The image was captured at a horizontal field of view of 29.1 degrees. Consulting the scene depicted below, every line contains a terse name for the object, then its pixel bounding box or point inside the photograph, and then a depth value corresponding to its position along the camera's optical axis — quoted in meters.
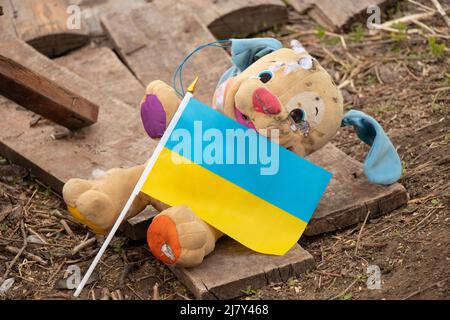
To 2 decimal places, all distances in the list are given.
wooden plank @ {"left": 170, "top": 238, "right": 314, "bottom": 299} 2.77
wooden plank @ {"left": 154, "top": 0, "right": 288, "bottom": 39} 4.58
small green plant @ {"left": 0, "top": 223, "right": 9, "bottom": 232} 3.26
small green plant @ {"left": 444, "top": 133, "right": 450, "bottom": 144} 3.52
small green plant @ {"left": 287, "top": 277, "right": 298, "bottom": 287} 2.87
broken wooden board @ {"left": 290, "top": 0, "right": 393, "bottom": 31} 4.70
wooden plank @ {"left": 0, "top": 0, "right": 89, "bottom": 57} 4.39
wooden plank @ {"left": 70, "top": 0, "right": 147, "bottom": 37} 4.60
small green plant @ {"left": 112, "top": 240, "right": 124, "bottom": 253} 3.16
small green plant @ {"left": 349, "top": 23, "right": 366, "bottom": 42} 4.61
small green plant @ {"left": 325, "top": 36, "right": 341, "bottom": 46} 4.63
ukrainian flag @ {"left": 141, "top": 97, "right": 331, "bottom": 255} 2.92
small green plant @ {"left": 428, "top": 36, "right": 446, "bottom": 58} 4.33
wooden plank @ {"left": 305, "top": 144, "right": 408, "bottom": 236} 3.12
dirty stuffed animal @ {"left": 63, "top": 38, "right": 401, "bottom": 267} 2.77
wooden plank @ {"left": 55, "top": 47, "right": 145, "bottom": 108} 4.11
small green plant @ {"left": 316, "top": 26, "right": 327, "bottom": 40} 4.66
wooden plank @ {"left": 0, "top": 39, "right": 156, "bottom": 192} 3.51
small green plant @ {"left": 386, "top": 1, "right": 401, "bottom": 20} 4.81
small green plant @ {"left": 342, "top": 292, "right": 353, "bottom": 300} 2.75
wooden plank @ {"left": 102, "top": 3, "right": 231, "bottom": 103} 4.16
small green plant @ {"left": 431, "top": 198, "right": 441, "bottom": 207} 3.13
